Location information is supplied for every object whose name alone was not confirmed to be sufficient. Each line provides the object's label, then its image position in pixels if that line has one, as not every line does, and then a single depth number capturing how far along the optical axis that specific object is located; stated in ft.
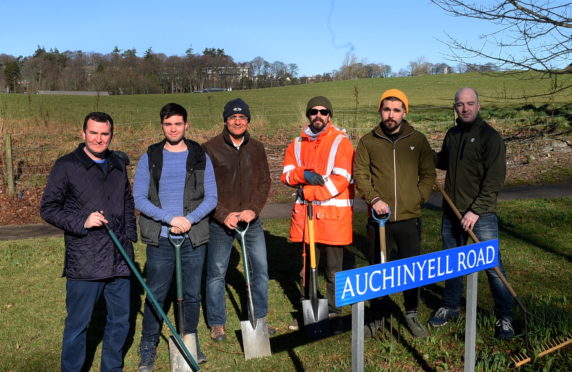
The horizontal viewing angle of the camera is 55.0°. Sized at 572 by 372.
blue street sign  8.66
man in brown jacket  15.49
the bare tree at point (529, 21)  21.08
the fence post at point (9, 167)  37.45
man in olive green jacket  15.17
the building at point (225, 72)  273.33
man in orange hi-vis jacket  16.07
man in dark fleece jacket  15.10
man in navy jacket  11.98
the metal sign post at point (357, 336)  9.14
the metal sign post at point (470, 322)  11.06
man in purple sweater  13.91
